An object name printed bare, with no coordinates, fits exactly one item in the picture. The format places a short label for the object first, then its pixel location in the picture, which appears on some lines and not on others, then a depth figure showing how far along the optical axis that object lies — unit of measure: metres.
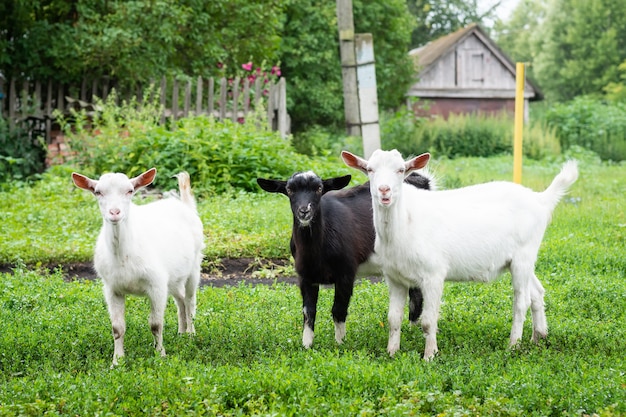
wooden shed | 41.12
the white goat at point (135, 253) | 6.33
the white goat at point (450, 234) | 6.49
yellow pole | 11.89
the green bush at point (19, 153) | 17.41
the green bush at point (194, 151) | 14.62
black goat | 6.76
